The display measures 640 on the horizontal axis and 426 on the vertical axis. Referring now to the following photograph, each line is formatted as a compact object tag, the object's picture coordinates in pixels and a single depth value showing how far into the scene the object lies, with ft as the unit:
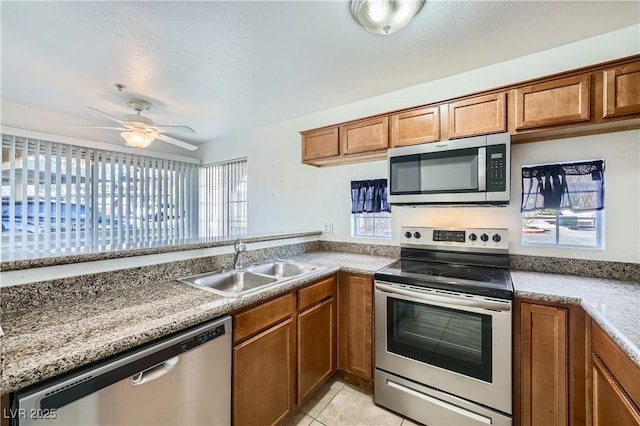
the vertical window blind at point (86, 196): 10.27
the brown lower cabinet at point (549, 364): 4.56
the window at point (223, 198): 14.12
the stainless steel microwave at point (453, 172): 5.88
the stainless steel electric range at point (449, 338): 5.06
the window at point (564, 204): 6.04
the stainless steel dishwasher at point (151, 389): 2.59
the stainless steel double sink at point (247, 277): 5.49
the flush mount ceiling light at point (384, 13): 4.82
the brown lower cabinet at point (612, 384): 3.11
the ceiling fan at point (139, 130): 8.85
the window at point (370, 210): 8.75
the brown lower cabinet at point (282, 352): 4.52
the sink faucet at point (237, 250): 6.39
